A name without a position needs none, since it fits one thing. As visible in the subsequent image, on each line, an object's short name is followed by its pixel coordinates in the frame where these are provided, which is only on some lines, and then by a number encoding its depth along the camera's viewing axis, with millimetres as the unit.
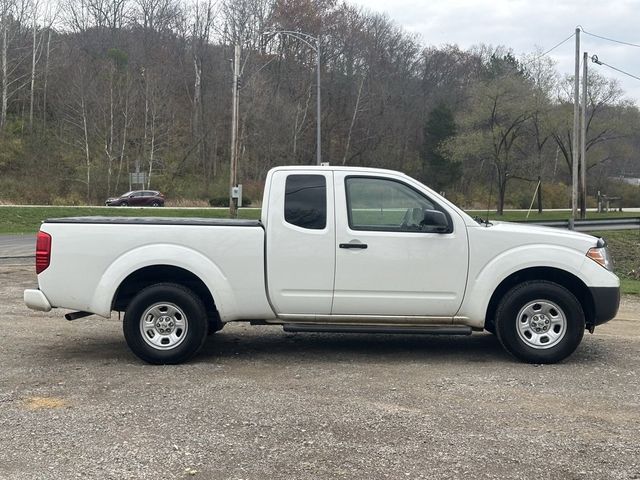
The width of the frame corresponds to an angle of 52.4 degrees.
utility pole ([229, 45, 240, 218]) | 27938
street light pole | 28641
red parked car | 47000
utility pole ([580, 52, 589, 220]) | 32950
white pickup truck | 6289
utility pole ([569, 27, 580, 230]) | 28438
